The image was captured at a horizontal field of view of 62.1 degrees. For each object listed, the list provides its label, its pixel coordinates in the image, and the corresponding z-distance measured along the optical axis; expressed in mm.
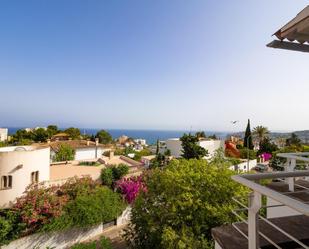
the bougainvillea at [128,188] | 22984
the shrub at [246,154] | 51706
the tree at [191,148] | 41000
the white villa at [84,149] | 44188
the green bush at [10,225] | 16406
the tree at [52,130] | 64925
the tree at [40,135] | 59528
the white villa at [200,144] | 49956
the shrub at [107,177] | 23688
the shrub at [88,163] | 33062
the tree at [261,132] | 60062
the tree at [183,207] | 10914
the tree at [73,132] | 68231
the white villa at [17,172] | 17328
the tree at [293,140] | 59981
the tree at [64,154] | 40281
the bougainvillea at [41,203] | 17141
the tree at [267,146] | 51906
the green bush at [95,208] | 19250
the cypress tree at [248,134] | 56144
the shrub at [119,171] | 24547
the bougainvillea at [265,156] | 48188
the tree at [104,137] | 75375
